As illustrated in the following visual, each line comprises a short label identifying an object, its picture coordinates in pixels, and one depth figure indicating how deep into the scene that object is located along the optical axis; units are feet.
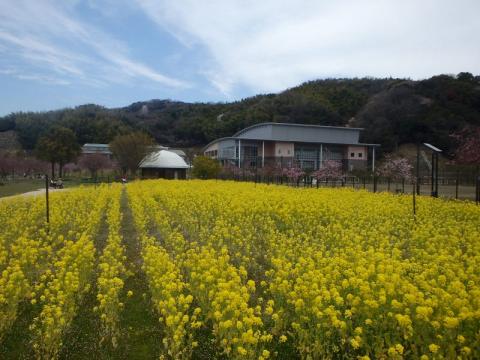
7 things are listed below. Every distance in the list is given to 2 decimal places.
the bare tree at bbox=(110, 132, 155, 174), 148.90
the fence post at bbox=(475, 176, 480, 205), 50.85
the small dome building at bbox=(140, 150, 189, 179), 156.46
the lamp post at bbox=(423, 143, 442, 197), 62.45
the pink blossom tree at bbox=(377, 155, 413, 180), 128.59
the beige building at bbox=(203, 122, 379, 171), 194.70
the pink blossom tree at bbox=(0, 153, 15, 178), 156.46
